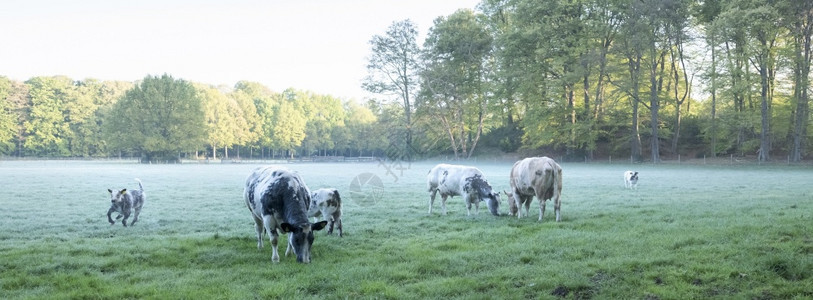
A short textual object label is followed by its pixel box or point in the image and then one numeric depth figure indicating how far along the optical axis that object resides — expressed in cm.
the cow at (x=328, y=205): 1105
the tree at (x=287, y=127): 9656
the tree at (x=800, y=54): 3700
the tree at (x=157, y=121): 7162
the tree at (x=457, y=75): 6081
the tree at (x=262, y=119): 9675
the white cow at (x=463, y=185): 1421
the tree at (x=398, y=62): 6462
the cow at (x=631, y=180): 2283
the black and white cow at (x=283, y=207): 828
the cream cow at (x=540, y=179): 1264
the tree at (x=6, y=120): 8588
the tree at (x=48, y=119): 8875
